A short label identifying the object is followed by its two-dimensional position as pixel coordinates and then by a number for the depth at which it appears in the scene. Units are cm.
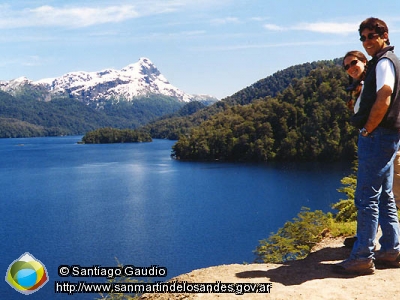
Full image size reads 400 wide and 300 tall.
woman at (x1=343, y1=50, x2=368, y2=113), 640
